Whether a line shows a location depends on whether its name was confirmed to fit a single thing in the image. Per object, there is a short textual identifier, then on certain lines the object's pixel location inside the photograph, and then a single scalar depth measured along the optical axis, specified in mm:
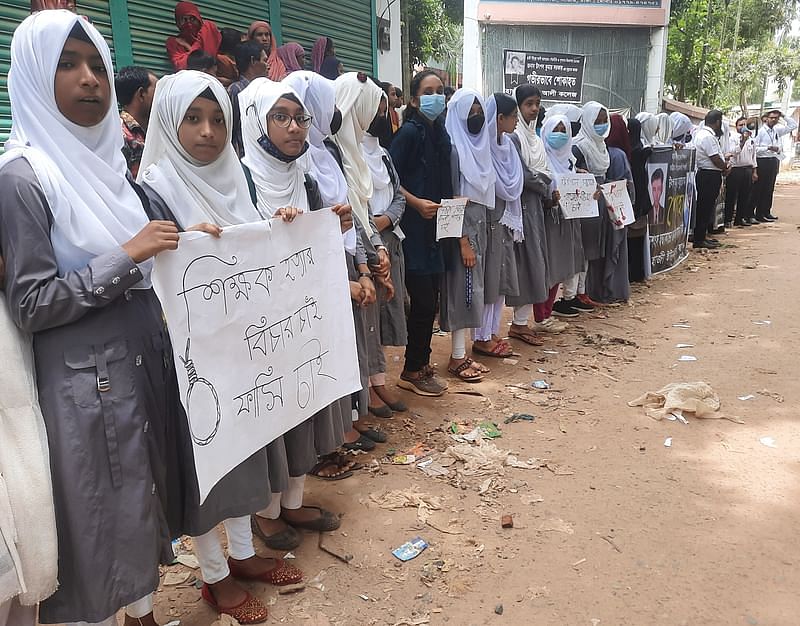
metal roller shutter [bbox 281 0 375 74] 6926
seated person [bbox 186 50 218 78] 4695
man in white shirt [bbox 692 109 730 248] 9305
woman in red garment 5316
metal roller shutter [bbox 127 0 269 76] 5238
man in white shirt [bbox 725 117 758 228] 11055
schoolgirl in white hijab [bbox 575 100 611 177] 5738
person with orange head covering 5473
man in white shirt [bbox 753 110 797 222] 12179
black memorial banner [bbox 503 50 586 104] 14602
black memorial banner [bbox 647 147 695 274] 7051
